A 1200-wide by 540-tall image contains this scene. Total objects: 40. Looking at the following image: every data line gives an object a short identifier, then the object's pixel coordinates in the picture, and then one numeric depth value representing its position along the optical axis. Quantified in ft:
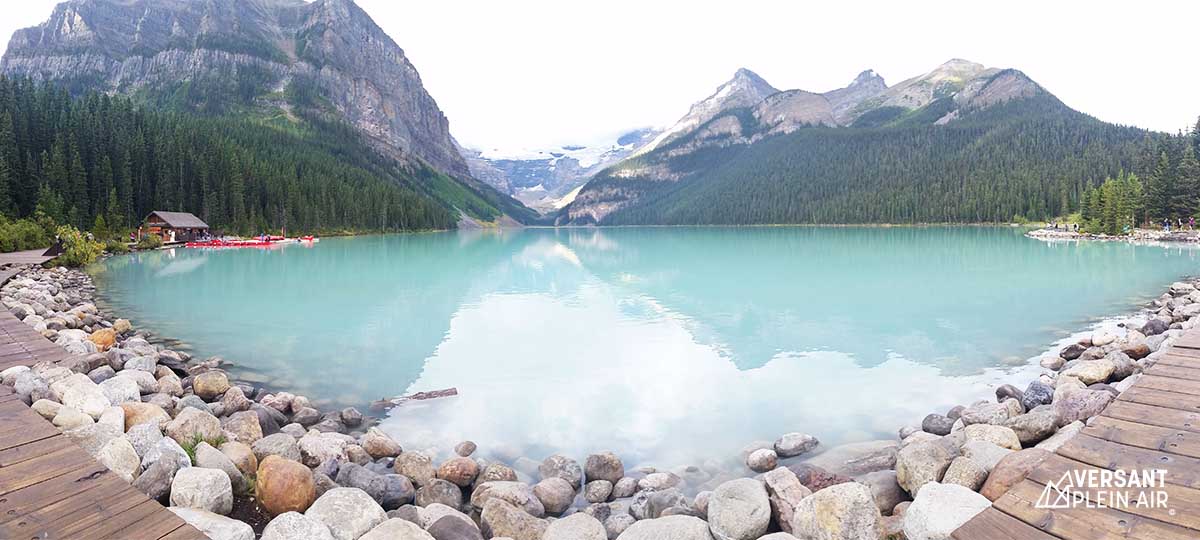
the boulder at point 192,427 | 25.22
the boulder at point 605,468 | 29.01
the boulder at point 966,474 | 20.61
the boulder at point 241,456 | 23.47
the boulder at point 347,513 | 18.25
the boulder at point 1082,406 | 25.34
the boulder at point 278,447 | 26.03
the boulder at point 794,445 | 31.89
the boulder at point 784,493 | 20.77
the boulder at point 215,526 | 16.31
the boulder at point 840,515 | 18.67
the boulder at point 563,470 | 28.58
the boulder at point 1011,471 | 18.15
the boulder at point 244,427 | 28.45
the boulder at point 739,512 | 19.60
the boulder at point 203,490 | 18.69
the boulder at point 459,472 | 27.32
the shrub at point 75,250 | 134.51
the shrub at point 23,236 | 146.14
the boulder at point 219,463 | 21.92
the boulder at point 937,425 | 31.96
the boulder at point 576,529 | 19.26
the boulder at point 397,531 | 17.29
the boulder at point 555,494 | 25.84
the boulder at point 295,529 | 16.71
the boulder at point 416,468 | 27.02
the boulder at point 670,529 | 18.57
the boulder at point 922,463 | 22.41
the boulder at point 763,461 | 30.12
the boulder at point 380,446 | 30.19
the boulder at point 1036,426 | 25.23
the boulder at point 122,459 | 19.36
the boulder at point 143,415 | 25.27
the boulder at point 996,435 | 24.27
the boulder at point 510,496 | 24.36
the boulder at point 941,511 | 16.28
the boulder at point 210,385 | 37.19
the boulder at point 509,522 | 21.26
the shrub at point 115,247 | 197.67
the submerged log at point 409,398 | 40.86
